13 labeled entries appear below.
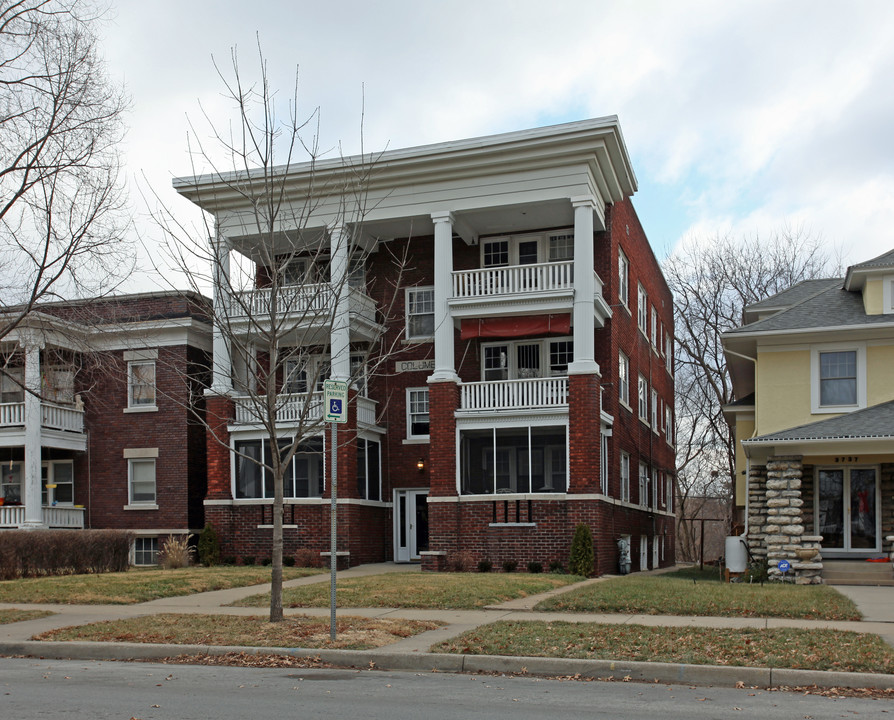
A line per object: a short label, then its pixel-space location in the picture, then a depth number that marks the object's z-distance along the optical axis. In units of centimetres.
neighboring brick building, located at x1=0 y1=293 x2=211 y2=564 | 2959
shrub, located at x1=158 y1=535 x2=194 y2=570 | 2666
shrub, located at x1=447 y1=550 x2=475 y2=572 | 2502
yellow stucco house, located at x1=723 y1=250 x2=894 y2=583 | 2112
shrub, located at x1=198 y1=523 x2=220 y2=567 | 2742
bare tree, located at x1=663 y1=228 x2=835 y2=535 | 4522
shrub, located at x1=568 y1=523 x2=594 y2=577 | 2384
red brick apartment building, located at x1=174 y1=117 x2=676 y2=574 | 2528
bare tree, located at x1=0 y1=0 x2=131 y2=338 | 1734
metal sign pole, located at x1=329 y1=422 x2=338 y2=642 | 1105
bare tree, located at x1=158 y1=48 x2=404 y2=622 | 2541
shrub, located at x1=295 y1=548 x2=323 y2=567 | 2592
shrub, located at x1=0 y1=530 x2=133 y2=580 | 2152
